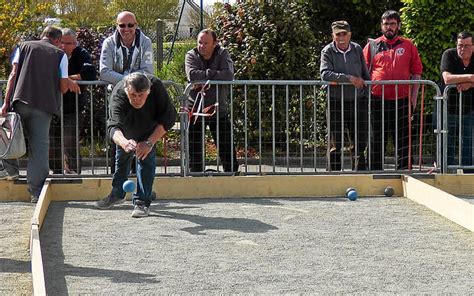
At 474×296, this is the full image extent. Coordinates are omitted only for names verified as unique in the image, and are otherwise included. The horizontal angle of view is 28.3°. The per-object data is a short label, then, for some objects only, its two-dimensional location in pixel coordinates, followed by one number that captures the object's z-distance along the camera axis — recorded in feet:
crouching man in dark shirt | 29.07
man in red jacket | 37.01
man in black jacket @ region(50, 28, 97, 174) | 35.53
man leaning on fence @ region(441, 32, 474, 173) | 36.73
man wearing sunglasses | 34.76
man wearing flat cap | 36.50
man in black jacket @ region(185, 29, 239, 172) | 35.99
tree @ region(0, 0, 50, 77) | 52.85
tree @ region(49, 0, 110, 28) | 140.97
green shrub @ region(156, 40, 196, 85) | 55.88
